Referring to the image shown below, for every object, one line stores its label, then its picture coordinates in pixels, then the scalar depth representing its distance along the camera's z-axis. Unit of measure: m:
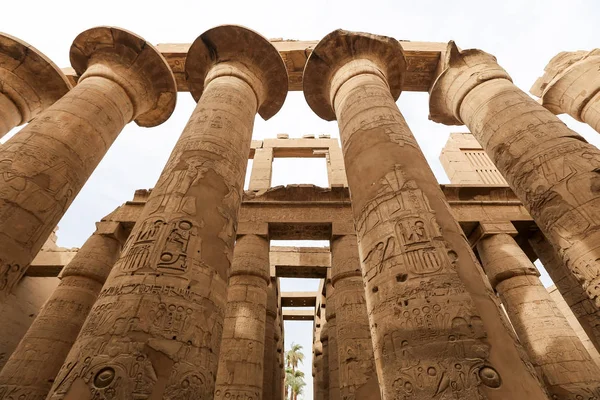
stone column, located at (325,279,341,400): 8.16
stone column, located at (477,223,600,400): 5.95
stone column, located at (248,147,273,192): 11.88
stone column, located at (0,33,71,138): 6.83
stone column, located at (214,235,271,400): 6.16
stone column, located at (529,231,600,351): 6.96
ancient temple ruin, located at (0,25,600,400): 2.72
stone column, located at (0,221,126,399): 5.72
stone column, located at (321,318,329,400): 10.07
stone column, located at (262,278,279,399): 8.53
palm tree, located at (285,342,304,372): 31.80
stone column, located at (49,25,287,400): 2.52
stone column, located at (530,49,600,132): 6.62
